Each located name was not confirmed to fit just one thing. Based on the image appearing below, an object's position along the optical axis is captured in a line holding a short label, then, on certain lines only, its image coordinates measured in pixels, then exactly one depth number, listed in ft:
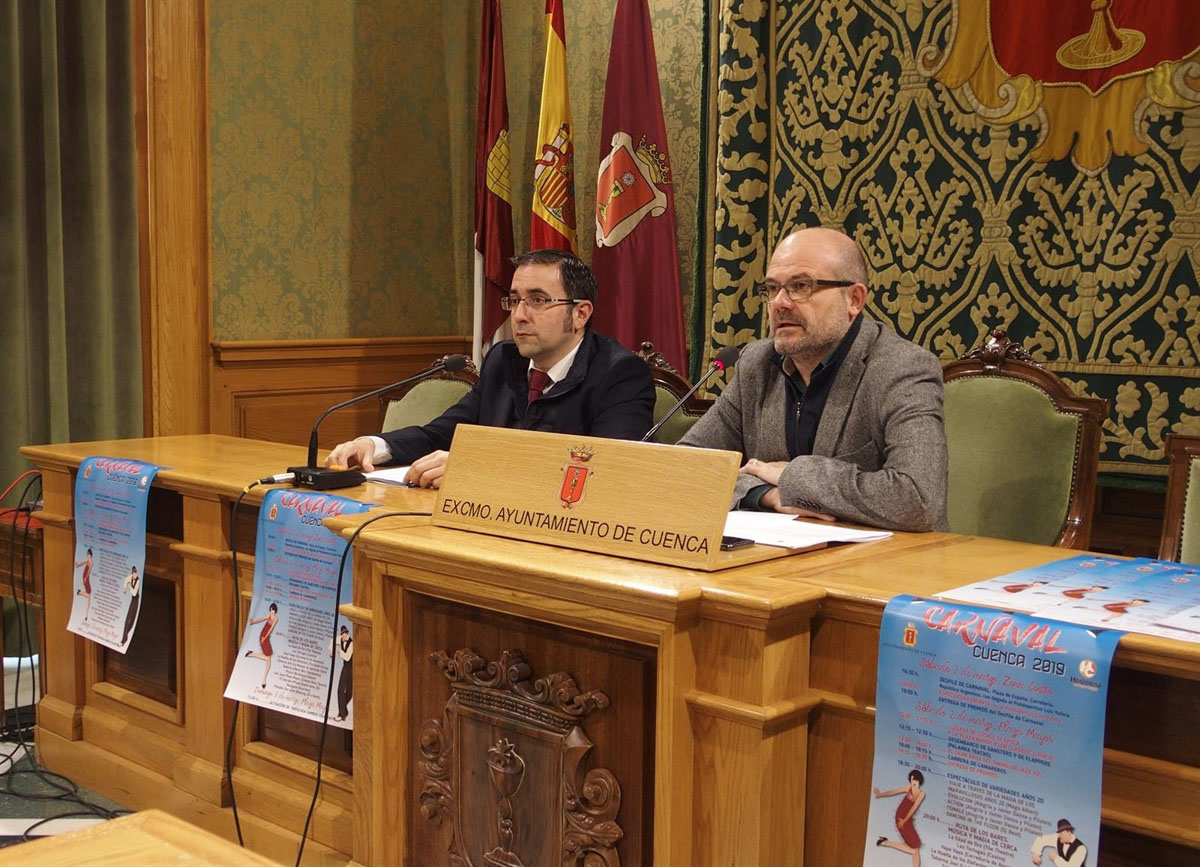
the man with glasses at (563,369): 9.55
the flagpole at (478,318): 14.71
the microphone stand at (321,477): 7.77
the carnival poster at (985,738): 4.32
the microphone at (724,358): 7.14
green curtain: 12.95
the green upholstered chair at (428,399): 11.37
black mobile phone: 5.76
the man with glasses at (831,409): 6.89
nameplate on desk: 5.36
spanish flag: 13.96
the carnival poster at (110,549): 8.62
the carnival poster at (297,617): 7.20
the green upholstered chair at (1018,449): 8.65
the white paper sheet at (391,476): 8.35
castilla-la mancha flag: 14.75
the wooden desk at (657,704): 4.47
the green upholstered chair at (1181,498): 7.41
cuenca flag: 13.39
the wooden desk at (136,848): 3.20
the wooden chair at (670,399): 9.88
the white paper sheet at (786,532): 6.08
